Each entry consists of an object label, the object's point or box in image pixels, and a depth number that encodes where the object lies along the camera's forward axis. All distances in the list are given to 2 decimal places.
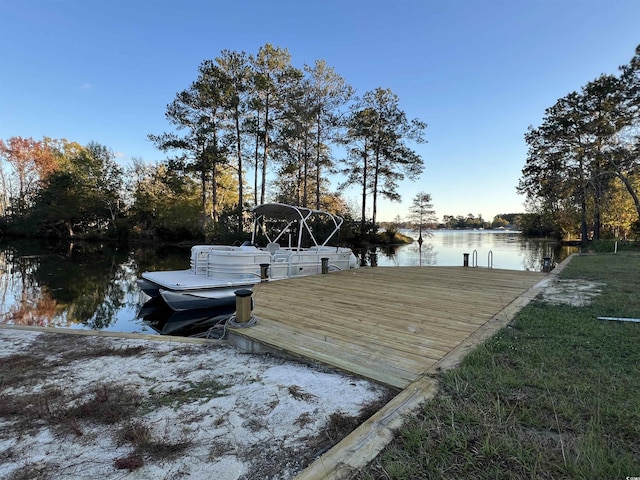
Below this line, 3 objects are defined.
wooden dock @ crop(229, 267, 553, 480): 1.72
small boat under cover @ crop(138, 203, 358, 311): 6.23
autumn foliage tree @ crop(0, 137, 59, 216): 31.80
